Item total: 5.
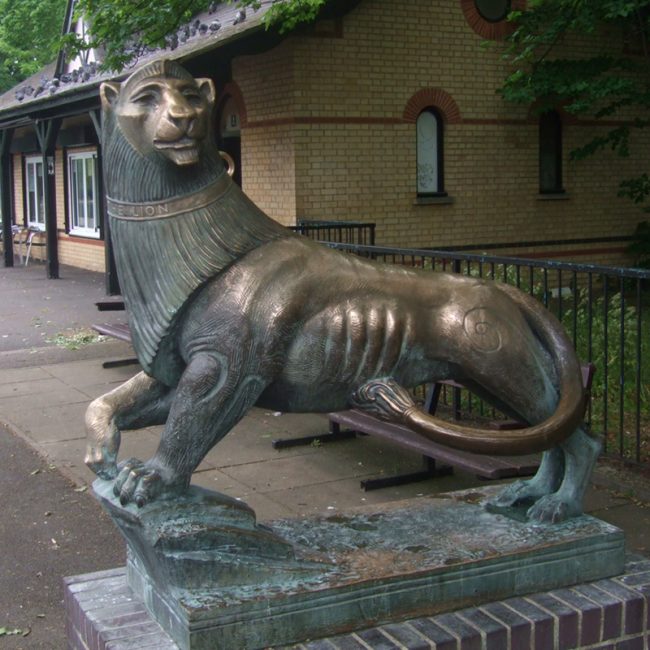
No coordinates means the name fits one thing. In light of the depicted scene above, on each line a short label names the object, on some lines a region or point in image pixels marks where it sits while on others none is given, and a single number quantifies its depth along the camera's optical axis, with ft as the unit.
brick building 47.57
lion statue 10.08
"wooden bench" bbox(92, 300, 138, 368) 34.03
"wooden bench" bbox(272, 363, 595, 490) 19.19
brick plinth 10.01
